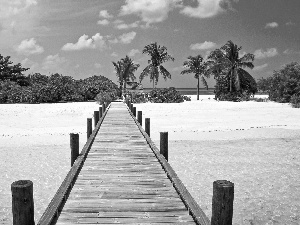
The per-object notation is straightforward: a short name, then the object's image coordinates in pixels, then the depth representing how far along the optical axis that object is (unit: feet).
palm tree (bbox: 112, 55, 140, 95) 173.78
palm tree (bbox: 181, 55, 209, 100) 191.95
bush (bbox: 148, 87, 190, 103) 133.49
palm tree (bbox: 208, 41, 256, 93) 153.48
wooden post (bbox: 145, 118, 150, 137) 40.78
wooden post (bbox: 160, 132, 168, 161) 28.89
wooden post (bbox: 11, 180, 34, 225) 12.71
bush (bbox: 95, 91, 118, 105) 115.65
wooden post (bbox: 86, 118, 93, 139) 41.16
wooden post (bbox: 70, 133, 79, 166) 28.02
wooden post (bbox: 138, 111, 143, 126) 50.44
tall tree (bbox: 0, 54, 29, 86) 183.52
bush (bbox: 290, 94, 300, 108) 117.86
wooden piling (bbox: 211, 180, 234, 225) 12.10
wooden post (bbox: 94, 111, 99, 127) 52.75
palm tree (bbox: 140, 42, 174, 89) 176.45
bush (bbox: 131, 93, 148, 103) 133.71
